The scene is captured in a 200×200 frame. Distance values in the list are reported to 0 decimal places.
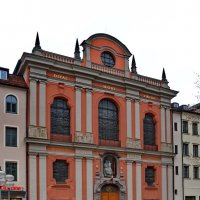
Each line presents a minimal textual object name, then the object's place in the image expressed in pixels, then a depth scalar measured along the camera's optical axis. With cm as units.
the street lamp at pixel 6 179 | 2615
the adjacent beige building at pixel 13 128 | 4050
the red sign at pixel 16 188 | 3985
